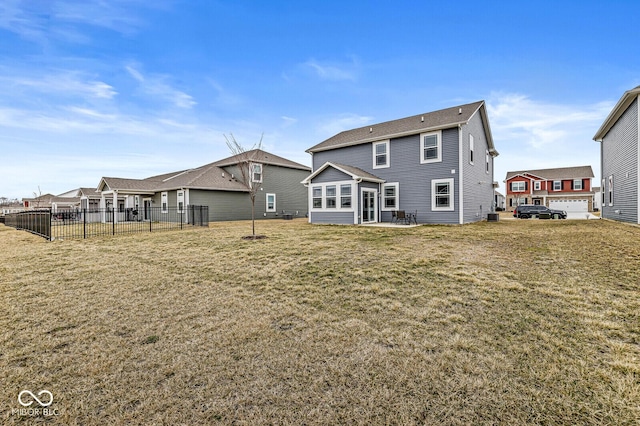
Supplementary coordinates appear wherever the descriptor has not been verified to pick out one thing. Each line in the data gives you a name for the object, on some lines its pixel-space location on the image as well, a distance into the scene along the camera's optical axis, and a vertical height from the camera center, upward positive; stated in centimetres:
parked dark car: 2261 -47
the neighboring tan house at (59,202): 4182 +190
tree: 1476 +364
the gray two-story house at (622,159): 1281 +253
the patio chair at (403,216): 1680 -46
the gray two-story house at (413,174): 1602 +215
